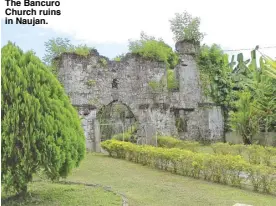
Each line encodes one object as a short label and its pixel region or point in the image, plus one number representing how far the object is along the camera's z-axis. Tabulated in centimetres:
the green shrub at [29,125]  511
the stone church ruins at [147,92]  1536
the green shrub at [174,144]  1195
